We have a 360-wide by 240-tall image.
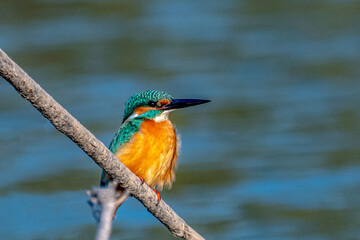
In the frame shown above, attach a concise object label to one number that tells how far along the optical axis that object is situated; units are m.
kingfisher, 6.84
